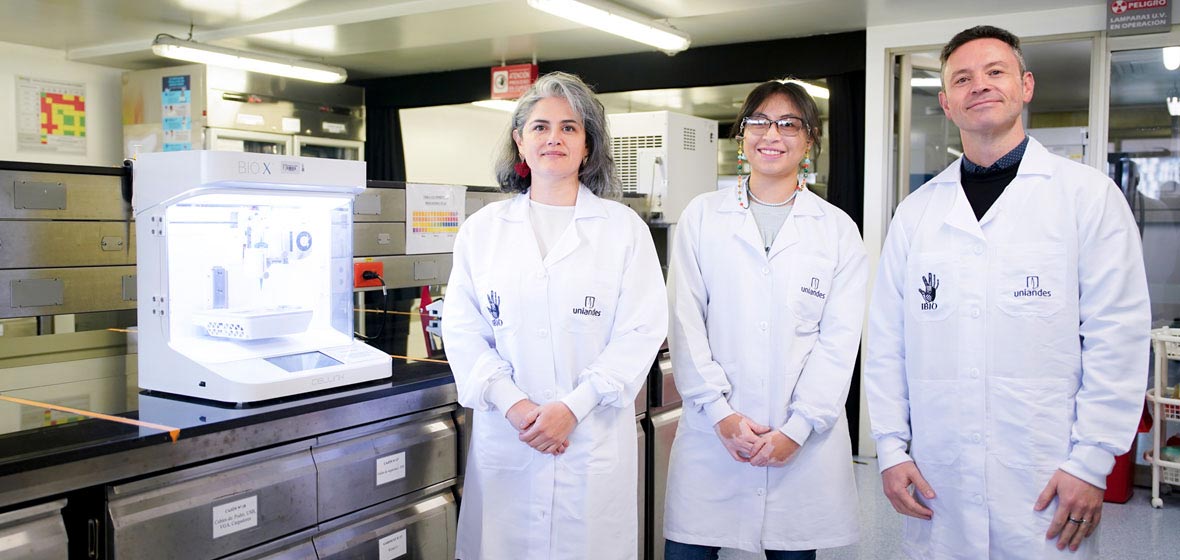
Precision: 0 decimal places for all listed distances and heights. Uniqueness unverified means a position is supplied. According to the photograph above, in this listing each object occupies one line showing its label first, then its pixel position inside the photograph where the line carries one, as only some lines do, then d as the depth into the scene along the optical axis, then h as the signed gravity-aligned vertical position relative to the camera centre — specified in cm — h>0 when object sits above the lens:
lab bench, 138 -42
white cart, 399 -70
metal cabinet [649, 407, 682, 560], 284 -69
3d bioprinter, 175 -5
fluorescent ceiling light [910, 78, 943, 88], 503 +97
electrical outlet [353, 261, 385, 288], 315 -7
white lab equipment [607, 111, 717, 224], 374 +40
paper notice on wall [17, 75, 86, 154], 609 +96
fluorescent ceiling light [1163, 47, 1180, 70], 442 +97
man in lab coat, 153 -16
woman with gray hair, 183 -21
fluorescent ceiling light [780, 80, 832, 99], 700 +130
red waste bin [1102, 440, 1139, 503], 412 -109
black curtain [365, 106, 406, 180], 742 +88
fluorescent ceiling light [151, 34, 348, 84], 555 +127
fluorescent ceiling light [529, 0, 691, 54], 441 +124
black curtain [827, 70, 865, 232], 519 +58
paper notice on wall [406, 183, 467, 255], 333 +13
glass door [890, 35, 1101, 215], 479 +82
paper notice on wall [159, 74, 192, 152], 623 +99
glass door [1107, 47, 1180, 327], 448 +50
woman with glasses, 196 -26
